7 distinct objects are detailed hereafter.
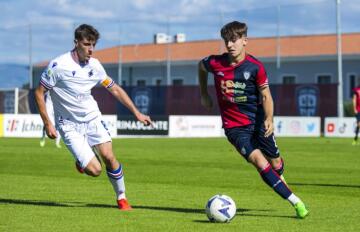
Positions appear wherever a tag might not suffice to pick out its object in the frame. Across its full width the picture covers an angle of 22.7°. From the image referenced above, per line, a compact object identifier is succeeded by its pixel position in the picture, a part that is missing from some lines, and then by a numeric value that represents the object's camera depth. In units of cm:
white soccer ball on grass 1023
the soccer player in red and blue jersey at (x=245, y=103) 1070
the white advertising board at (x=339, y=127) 4462
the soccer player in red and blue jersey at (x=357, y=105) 3447
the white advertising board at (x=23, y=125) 4147
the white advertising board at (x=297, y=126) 4541
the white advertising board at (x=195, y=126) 4306
